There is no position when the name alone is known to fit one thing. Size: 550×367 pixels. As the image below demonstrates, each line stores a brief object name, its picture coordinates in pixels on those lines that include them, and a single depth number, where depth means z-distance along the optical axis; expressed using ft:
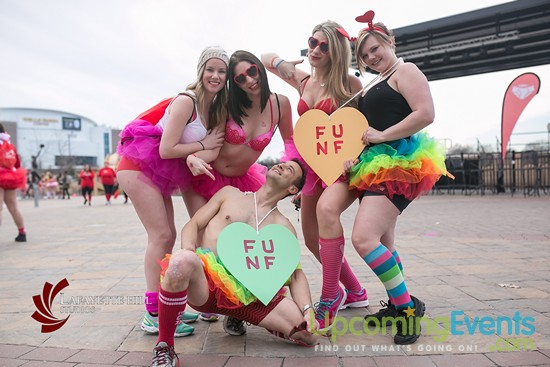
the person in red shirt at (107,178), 48.70
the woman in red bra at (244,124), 8.61
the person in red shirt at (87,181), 52.60
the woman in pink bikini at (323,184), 8.05
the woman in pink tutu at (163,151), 8.25
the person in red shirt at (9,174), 19.66
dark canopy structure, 32.45
